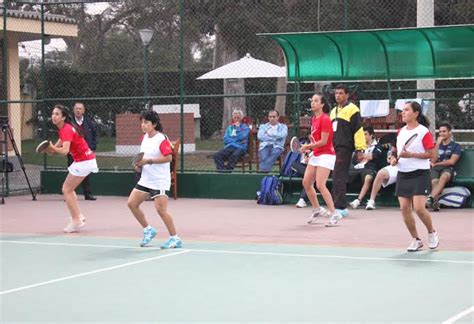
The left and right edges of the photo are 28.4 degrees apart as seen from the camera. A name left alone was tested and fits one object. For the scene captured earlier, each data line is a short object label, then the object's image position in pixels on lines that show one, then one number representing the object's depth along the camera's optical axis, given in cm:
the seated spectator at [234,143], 1797
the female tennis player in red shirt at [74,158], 1278
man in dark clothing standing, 1750
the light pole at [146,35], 2277
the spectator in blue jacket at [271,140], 1747
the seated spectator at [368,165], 1555
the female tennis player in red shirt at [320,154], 1286
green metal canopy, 1589
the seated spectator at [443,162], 1494
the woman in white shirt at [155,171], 1102
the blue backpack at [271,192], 1653
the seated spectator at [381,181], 1540
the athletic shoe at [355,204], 1539
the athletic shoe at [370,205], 1535
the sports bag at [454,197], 1516
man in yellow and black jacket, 1355
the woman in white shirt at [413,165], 1035
